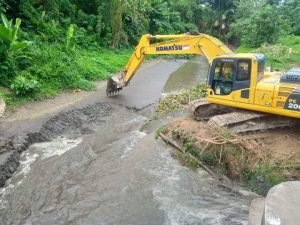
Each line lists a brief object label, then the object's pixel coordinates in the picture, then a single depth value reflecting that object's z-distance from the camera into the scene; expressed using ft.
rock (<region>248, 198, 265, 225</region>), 10.22
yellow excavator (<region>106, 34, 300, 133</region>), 17.91
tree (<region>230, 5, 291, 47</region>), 50.78
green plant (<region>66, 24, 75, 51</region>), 33.00
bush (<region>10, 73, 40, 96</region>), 25.10
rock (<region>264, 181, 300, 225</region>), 8.40
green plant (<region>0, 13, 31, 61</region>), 25.66
